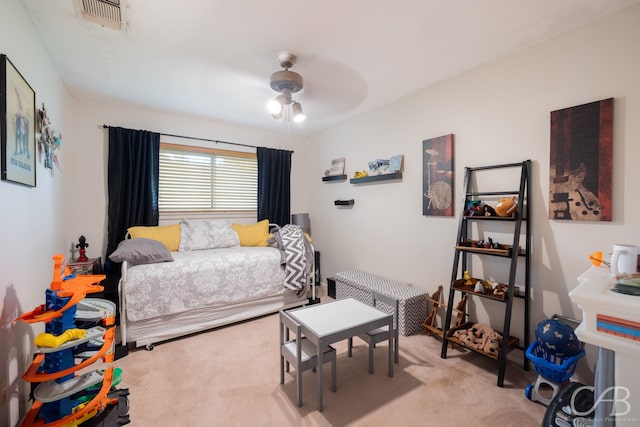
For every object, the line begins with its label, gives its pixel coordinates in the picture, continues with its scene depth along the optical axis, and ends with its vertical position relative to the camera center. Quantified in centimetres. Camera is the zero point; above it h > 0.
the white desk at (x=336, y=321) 168 -75
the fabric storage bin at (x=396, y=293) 257 -83
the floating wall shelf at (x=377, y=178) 298 +41
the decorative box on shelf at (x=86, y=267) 267 -59
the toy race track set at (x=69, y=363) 133 -82
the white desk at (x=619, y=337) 76 -35
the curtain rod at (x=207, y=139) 348 +97
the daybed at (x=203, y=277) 240 -67
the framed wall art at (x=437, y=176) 250 +36
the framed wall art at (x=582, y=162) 168 +35
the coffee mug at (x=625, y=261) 118 -19
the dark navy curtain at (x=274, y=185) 416 +41
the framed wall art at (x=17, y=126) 132 +44
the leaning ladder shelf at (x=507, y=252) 191 -28
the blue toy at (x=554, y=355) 160 -83
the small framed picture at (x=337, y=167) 381 +65
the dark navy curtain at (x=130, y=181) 315 +33
